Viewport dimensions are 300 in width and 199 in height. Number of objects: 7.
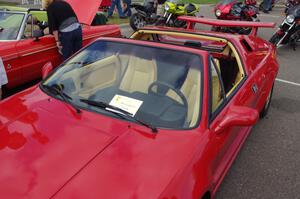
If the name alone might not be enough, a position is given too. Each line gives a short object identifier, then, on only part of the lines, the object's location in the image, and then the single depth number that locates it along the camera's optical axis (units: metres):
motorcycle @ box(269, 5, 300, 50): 6.16
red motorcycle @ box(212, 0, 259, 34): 7.60
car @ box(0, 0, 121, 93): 3.44
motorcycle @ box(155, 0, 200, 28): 7.44
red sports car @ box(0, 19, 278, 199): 1.36
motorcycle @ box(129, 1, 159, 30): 7.52
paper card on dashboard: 1.78
